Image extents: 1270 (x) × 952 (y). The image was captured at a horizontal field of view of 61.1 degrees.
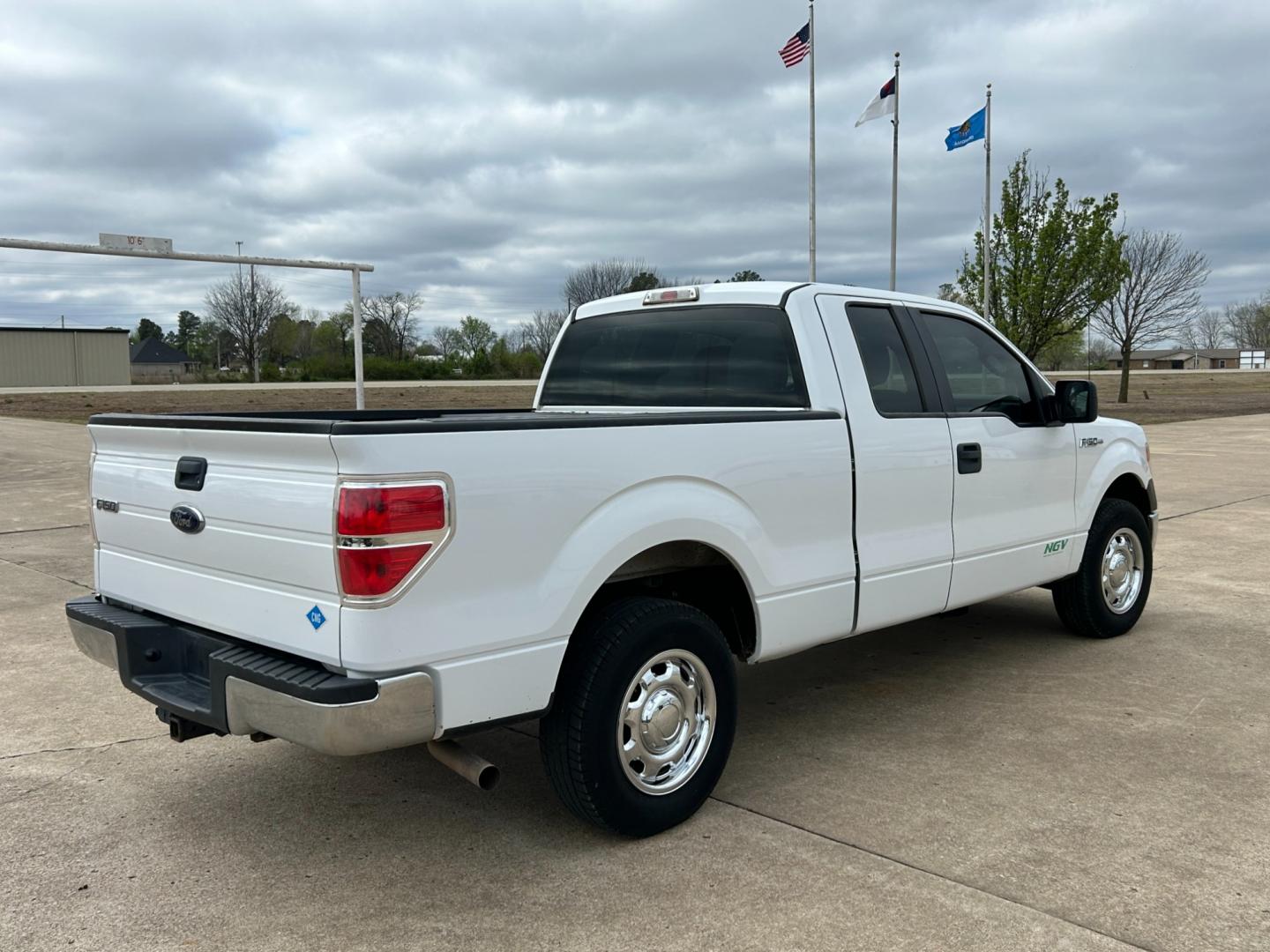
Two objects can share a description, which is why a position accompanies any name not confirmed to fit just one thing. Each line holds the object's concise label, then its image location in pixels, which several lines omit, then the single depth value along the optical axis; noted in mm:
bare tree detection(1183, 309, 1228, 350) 152125
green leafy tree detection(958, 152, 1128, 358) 30766
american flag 27803
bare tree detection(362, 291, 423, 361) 89750
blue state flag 30219
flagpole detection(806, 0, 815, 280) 29562
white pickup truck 2939
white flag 29484
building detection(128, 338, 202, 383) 108562
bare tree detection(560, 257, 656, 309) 64688
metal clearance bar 19156
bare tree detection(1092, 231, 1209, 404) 38688
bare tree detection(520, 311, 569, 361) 77062
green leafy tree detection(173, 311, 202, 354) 125625
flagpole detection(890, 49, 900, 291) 31012
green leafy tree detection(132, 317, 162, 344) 131375
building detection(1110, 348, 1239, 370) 174000
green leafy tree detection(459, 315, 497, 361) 99875
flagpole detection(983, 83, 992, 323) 30359
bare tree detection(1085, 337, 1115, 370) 144925
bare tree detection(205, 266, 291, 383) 84938
